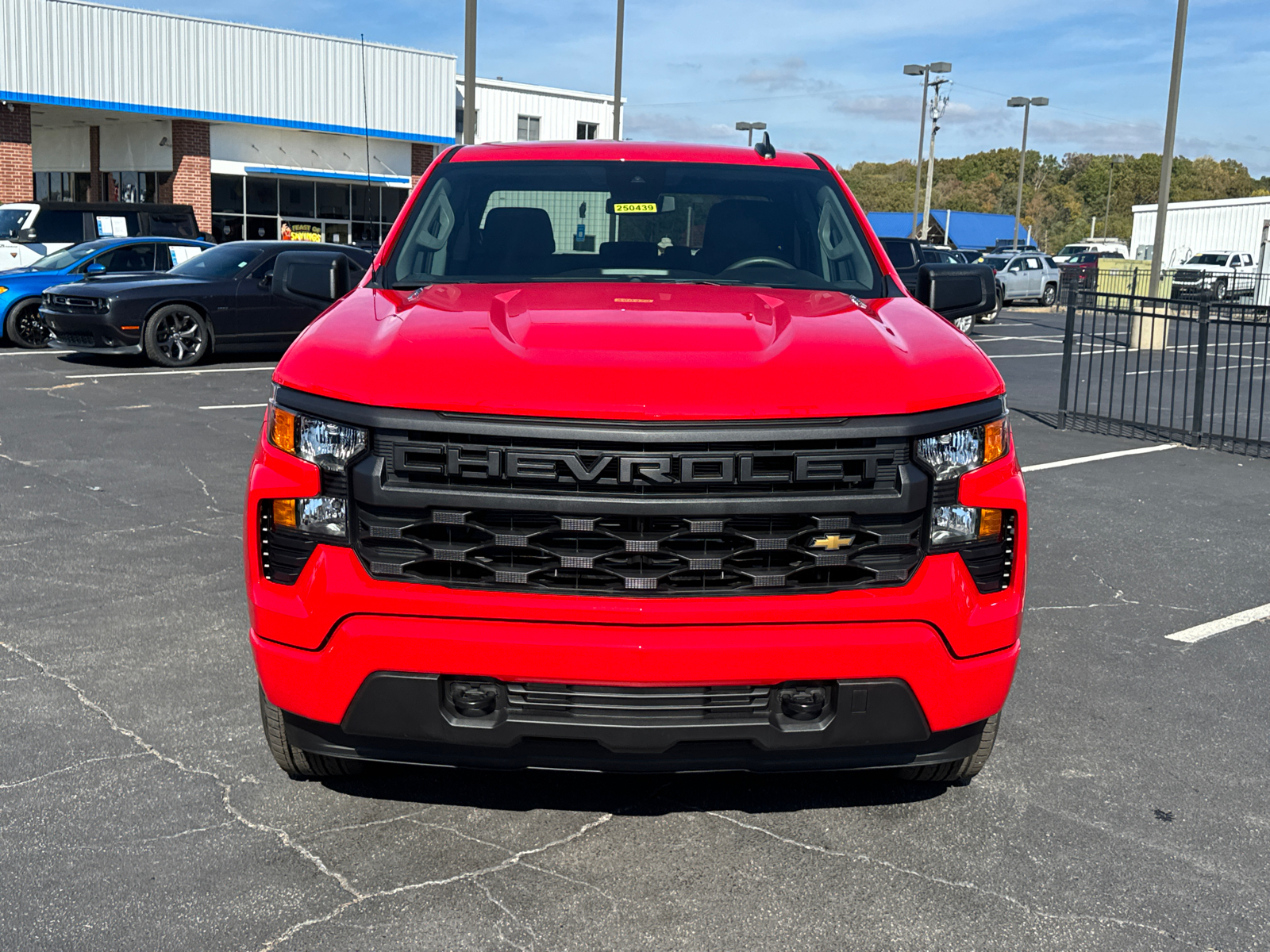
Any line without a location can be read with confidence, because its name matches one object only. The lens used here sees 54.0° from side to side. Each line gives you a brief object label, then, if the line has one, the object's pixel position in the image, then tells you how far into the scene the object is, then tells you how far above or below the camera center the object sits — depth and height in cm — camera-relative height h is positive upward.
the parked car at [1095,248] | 5718 +235
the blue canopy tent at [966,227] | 6700 +316
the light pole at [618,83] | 2962 +455
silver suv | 3706 +38
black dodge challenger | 1458 -65
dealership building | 3303 +404
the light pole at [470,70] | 2022 +322
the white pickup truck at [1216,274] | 2952 +69
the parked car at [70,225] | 1944 +47
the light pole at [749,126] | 6310 +773
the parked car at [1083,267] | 3722 +82
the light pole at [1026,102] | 6569 +975
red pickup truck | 294 -66
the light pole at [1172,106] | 2022 +305
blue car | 1670 -24
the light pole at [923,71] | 5331 +914
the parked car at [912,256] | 1602 +50
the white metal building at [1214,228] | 6419 +359
